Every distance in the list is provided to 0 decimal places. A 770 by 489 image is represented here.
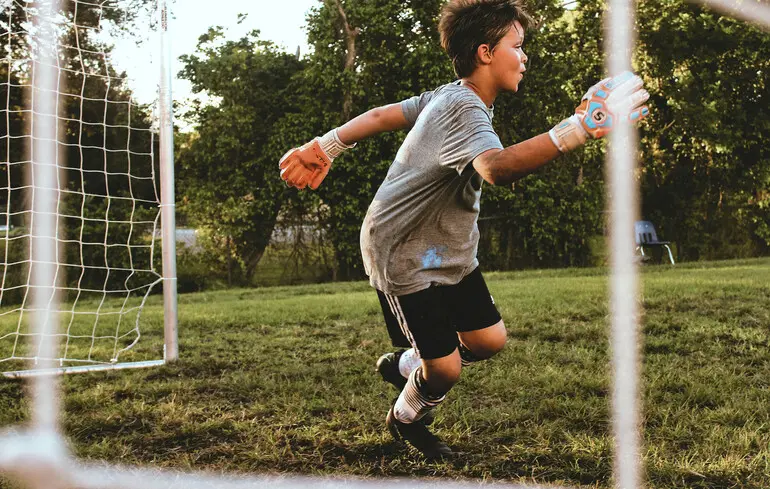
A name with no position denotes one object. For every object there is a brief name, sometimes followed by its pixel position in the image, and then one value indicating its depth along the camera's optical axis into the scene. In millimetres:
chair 11727
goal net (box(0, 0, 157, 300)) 8930
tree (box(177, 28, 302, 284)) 11281
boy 2203
